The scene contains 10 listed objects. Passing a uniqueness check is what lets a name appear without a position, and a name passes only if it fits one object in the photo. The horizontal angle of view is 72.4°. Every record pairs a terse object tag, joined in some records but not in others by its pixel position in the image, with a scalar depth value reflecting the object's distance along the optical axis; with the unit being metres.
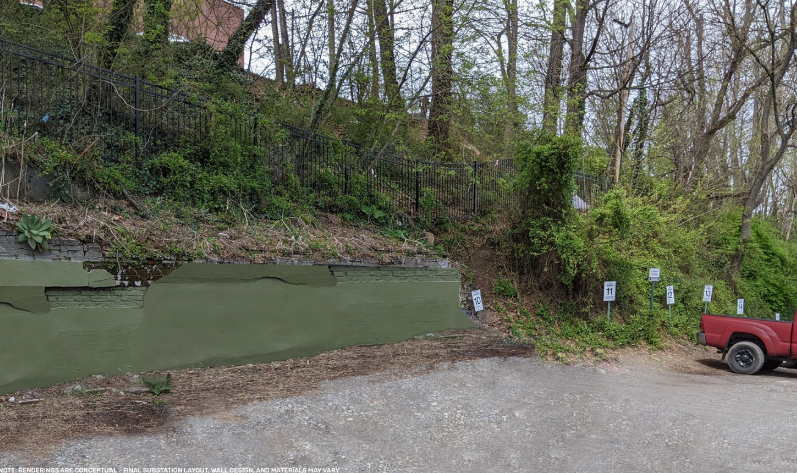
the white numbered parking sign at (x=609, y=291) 11.00
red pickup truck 9.98
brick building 11.09
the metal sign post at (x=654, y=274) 11.82
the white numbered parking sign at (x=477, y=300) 10.44
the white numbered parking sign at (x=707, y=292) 13.13
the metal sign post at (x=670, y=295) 12.57
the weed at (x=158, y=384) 6.20
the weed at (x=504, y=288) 11.34
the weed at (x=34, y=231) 5.95
